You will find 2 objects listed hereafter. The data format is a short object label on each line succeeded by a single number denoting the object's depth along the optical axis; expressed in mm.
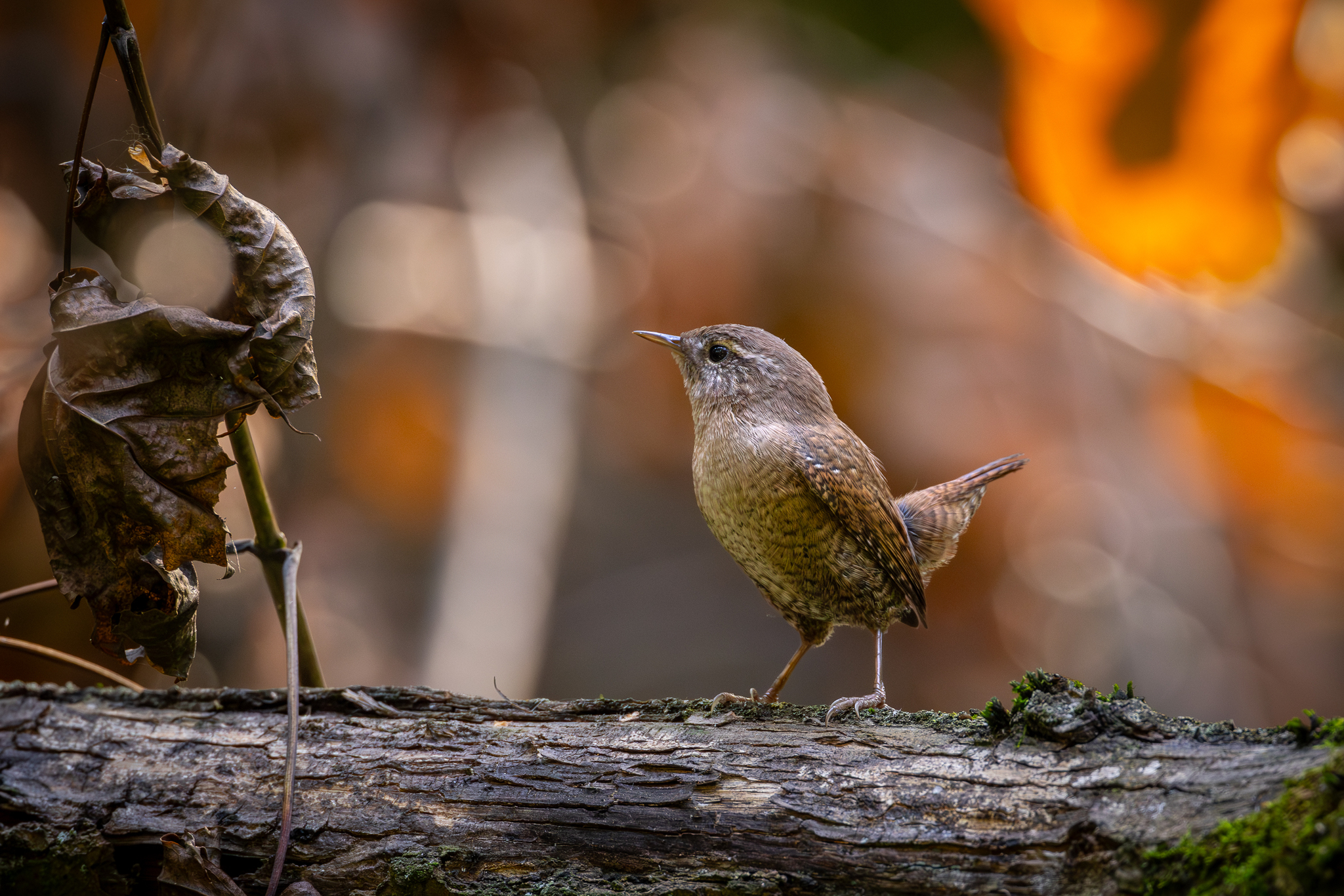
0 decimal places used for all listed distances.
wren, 4622
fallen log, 4561
